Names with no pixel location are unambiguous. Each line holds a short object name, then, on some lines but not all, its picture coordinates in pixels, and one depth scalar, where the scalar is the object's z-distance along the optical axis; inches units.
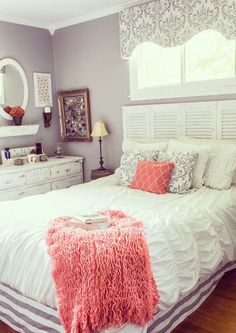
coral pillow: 117.4
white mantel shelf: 162.4
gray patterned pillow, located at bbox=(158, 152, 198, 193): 116.8
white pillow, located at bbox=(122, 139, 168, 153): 138.3
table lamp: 164.1
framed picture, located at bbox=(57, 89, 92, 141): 178.5
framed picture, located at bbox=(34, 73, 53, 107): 181.3
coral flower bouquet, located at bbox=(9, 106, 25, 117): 165.2
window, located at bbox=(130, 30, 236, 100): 132.4
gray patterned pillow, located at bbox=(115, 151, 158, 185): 129.3
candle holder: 183.9
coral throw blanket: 63.5
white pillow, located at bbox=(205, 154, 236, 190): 117.9
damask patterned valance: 122.3
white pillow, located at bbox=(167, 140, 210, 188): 120.3
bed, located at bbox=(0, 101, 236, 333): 74.8
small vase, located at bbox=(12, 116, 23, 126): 166.9
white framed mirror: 165.3
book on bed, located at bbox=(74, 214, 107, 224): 80.0
